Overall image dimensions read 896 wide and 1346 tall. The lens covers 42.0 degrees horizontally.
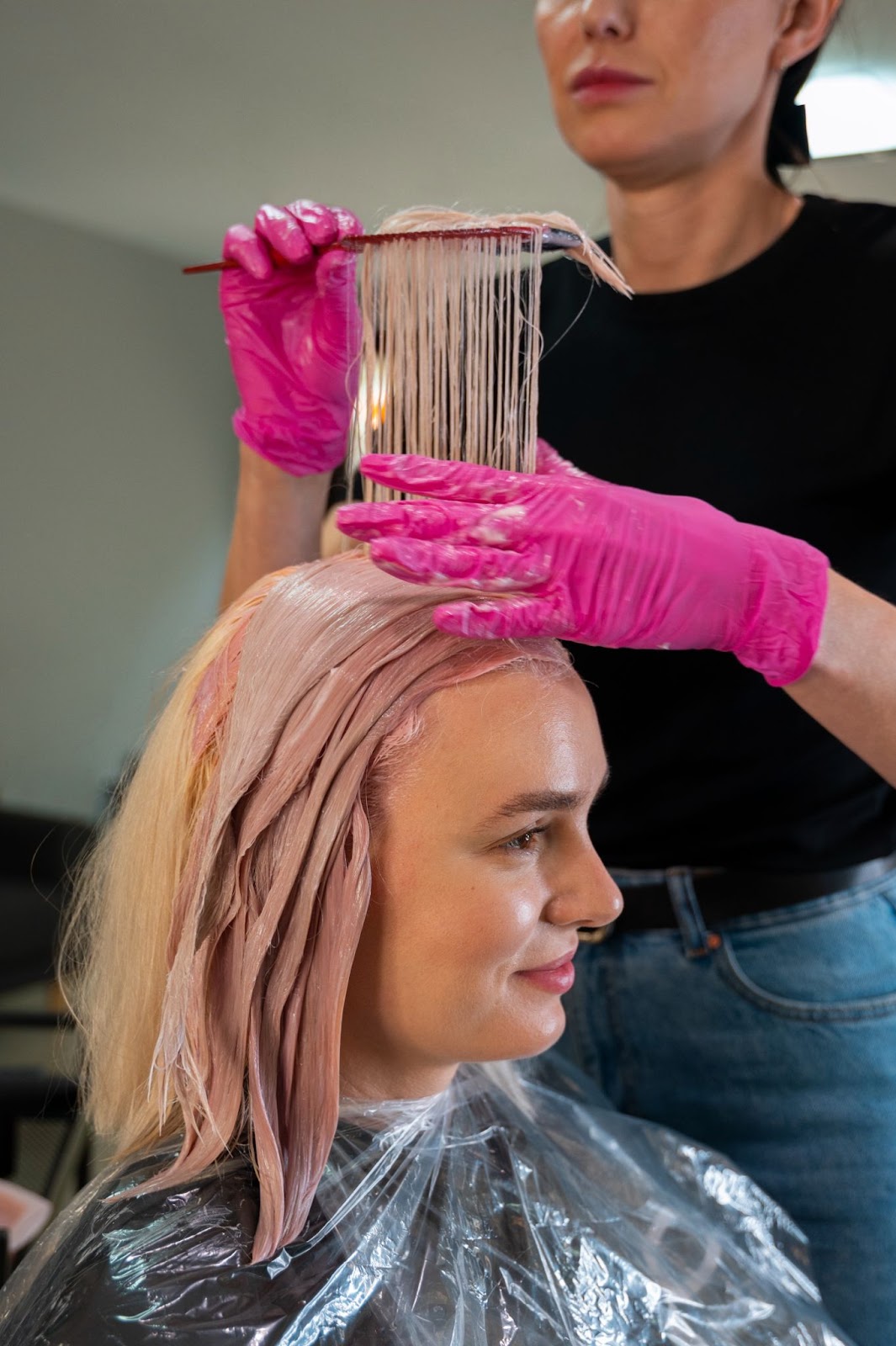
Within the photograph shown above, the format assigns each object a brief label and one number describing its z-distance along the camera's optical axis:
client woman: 1.01
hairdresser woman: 1.33
